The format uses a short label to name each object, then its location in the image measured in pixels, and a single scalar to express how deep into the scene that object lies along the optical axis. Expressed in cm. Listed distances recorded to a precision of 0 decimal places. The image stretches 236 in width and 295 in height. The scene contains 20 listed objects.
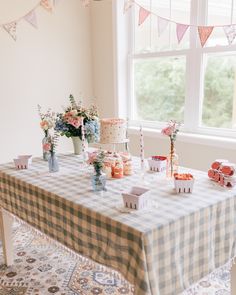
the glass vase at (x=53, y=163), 202
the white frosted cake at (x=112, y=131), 221
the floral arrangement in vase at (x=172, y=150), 184
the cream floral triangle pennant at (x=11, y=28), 303
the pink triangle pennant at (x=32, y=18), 307
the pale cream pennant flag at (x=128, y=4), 284
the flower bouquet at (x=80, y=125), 221
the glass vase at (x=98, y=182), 166
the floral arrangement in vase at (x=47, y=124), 225
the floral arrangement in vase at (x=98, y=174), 167
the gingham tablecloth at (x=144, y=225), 126
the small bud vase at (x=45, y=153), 225
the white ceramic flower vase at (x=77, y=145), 235
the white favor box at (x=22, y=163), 209
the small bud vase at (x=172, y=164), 187
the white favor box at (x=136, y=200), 141
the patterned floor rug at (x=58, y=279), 205
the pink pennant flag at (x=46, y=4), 283
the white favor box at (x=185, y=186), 160
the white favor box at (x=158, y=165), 199
